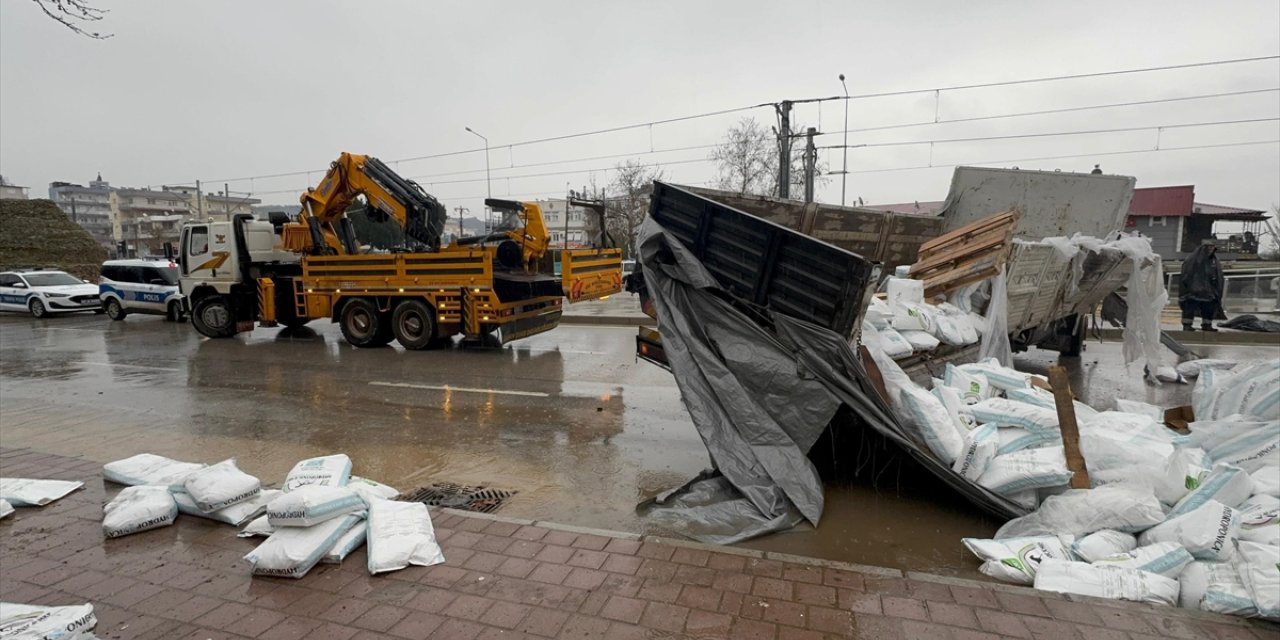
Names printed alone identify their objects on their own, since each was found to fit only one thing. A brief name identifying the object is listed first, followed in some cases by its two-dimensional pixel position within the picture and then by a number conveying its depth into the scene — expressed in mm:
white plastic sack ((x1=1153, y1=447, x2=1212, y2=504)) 3543
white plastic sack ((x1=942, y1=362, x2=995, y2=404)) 4798
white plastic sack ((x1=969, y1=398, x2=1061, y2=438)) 4203
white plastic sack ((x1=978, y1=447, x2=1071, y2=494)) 3719
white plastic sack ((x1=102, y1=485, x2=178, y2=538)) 3920
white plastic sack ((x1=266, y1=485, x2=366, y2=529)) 3533
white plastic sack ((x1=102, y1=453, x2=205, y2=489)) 4641
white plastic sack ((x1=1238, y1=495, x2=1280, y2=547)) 3045
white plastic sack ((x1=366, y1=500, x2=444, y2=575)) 3417
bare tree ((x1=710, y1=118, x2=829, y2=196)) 31953
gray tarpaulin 4059
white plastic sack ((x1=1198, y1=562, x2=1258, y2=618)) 2811
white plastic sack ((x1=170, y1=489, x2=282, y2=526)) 4043
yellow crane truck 10844
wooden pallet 6270
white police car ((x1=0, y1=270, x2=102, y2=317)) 18594
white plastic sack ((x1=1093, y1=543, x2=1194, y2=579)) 3068
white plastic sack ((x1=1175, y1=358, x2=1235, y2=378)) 8289
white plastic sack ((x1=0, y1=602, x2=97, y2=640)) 2510
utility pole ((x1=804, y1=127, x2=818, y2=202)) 20703
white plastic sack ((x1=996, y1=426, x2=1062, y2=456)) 4129
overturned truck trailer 4152
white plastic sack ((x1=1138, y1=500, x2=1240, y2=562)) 3092
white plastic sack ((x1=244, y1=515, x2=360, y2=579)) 3334
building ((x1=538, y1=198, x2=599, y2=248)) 82875
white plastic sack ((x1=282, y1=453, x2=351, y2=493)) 4090
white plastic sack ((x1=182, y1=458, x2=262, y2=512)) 4031
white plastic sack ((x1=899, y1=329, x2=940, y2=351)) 5414
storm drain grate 4535
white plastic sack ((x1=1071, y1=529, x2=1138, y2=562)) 3295
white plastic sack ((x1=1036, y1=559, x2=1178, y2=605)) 2973
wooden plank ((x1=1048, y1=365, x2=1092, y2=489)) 3725
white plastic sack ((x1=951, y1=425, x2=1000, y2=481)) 4004
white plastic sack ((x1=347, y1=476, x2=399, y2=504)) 3990
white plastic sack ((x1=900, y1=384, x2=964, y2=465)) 4117
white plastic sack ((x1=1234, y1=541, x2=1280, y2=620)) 2736
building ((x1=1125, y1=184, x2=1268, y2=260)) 35062
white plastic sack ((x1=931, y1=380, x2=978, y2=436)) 4312
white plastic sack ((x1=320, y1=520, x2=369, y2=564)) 3498
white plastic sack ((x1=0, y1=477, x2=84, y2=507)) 4398
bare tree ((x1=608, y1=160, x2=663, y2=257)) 34669
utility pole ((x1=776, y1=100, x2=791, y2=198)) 18562
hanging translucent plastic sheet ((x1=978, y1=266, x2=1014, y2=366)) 6242
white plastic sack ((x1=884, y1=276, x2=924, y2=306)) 5957
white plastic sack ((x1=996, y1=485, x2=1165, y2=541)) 3408
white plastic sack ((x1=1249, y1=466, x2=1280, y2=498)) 3398
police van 17188
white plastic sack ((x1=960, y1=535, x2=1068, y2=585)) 3275
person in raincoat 11492
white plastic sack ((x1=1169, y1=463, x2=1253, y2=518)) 3396
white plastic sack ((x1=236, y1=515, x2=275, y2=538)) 3846
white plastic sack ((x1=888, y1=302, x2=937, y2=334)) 5555
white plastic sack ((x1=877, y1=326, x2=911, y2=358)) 5009
